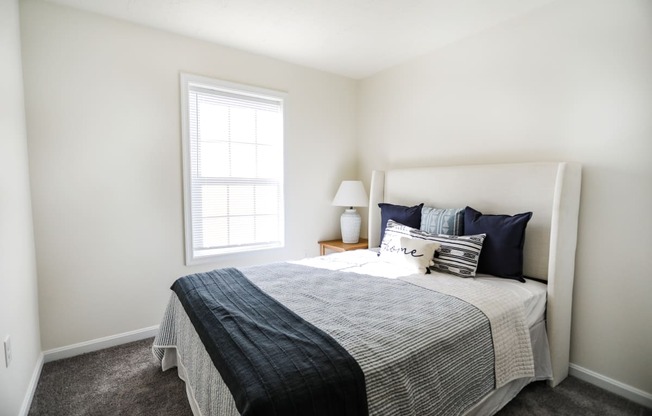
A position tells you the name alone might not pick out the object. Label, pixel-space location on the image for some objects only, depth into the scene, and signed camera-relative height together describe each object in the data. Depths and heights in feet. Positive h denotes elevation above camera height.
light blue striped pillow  7.70 -0.91
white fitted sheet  6.02 -2.01
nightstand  10.58 -2.13
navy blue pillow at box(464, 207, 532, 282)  6.58 -1.26
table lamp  10.75 -0.68
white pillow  7.05 -1.58
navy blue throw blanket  3.11 -2.04
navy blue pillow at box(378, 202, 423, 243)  8.69 -0.86
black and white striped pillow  6.73 -1.49
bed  3.90 -2.02
